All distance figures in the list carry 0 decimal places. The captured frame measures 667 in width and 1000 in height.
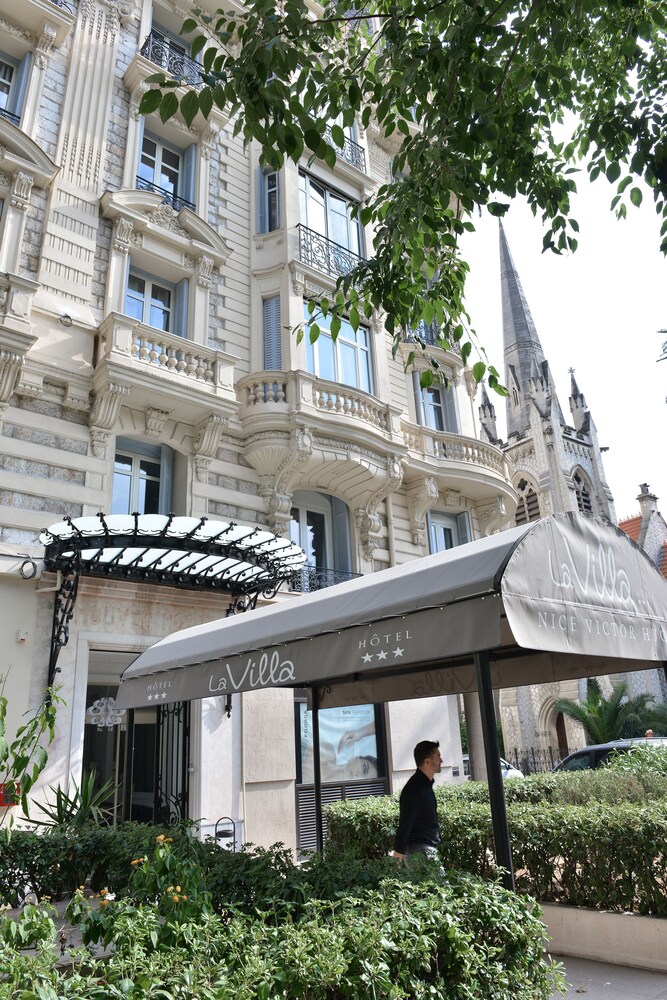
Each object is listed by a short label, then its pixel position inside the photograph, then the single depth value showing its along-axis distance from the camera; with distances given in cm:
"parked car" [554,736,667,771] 1370
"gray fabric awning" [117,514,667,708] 441
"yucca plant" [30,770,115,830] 705
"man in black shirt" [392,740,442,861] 627
